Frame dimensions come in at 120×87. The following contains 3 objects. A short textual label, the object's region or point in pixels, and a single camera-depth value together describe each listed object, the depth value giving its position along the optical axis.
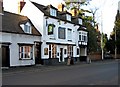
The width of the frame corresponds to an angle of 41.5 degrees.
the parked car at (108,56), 37.72
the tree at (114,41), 38.55
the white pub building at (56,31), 21.94
